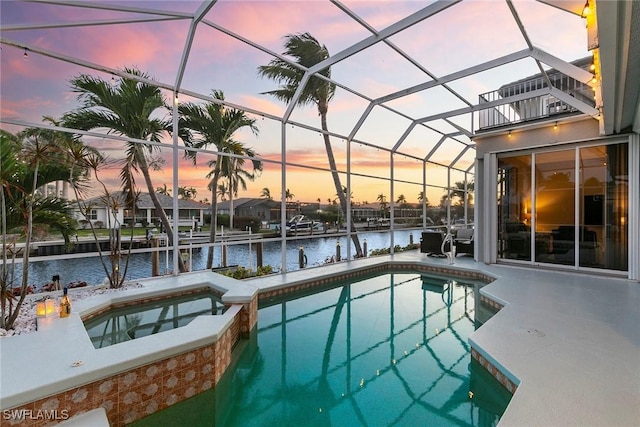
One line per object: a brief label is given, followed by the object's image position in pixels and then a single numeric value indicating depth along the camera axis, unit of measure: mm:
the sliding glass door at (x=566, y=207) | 6773
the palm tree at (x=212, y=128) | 7727
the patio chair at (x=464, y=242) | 9836
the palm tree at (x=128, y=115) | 5695
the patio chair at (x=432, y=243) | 9766
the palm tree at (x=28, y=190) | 3518
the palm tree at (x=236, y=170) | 8594
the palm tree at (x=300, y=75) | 8141
